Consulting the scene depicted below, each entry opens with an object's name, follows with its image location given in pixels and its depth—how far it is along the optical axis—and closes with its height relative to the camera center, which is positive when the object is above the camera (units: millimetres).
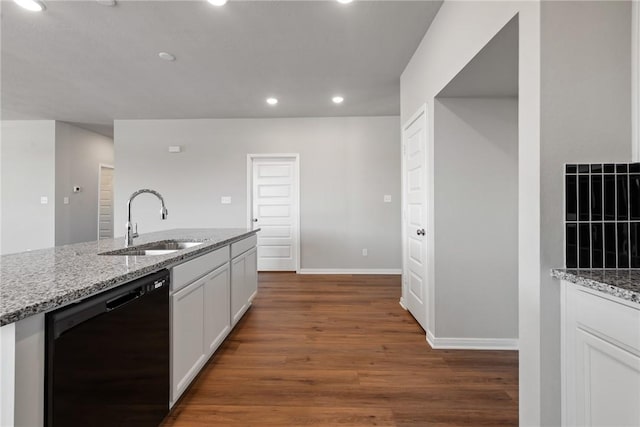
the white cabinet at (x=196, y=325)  1606 -687
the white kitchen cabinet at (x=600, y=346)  892 -436
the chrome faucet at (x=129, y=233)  2048 -122
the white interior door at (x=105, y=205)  6492 +231
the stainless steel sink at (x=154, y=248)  1915 -235
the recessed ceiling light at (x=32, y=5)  2211 +1577
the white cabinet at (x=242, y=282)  2631 -655
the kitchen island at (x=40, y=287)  776 -240
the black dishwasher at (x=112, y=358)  912 -525
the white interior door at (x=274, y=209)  5211 +106
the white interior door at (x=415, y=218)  2609 -30
